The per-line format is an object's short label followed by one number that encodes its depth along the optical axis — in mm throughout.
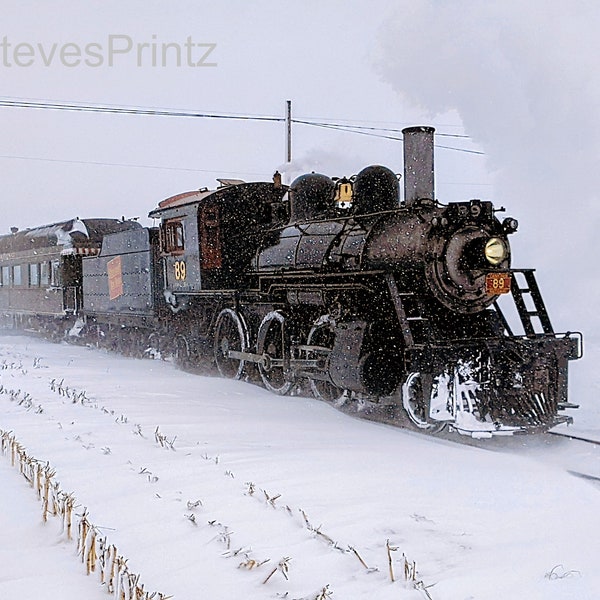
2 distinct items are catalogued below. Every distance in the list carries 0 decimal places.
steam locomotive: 7227
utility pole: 23609
